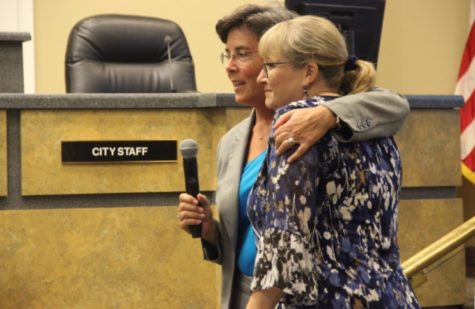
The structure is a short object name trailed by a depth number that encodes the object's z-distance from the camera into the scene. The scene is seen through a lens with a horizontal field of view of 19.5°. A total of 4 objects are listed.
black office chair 6.82
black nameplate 5.14
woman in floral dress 2.92
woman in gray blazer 3.02
